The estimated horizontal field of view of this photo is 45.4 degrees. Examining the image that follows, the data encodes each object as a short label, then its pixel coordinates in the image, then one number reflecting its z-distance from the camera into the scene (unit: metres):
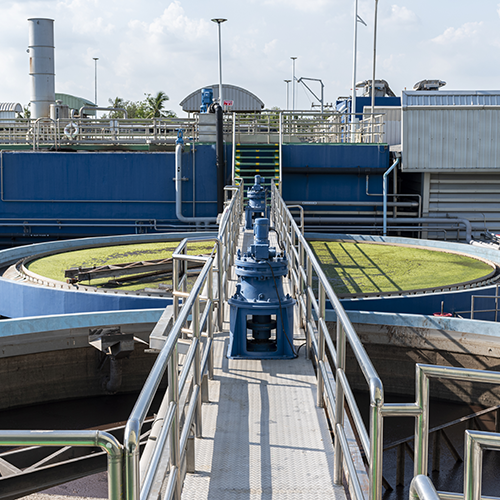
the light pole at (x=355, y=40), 26.42
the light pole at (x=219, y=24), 29.24
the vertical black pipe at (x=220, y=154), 19.77
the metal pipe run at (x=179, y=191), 19.50
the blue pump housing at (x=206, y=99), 22.42
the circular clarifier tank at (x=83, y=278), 9.77
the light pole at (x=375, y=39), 24.80
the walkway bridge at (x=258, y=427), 1.88
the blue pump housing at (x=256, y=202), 13.69
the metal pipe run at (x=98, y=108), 24.01
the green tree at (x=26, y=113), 69.24
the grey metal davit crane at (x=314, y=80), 39.02
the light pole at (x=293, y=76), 56.74
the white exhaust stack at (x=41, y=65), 27.06
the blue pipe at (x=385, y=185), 19.41
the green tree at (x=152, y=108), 74.19
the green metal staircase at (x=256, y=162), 19.81
